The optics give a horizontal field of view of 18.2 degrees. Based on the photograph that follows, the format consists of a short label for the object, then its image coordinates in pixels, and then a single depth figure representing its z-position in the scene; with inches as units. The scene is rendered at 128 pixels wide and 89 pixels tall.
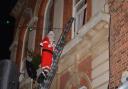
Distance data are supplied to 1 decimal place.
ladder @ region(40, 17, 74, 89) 495.5
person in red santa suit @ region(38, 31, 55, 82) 468.9
